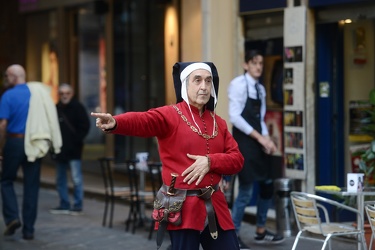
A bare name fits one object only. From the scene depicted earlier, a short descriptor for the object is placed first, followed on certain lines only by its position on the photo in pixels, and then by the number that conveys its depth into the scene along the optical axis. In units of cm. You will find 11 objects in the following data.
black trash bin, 1144
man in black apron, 1059
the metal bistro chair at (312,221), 873
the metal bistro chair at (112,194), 1266
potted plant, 1021
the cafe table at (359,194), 865
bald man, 1172
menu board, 1184
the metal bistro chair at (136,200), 1223
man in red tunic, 672
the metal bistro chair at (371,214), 799
